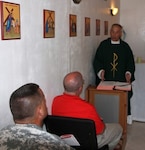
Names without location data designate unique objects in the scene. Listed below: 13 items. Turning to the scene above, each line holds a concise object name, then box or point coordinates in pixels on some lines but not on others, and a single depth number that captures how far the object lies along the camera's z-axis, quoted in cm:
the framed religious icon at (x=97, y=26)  406
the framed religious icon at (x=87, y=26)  355
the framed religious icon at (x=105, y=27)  453
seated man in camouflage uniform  121
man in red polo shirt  228
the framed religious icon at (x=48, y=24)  239
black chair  193
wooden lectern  352
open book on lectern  355
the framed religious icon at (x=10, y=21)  179
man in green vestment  400
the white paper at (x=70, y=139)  206
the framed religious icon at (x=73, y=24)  299
